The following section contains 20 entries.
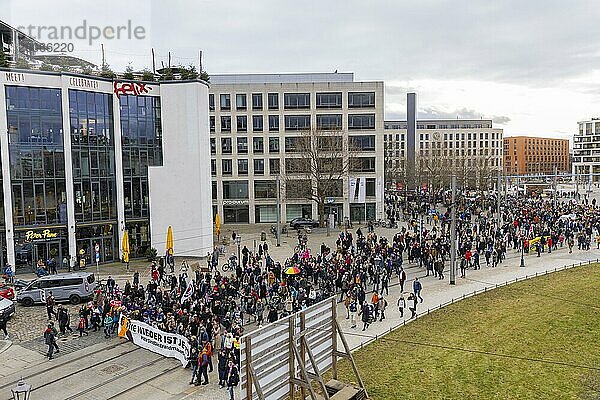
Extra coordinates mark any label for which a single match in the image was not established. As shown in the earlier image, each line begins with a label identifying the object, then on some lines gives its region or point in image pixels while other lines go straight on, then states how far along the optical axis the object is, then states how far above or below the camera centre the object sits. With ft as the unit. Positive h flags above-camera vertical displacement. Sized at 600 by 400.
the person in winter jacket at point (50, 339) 63.93 -19.01
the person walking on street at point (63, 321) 70.54 -18.68
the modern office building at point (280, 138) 196.85 +14.12
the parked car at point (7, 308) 75.95 -18.50
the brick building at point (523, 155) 612.29 +18.99
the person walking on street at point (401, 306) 77.46 -19.17
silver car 86.79 -17.90
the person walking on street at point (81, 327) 71.41 -19.73
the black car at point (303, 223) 181.23 -16.31
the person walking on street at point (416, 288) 82.12 -17.60
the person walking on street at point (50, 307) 74.06 -17.82
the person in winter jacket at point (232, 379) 50.98 -19.30
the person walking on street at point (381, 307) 76.00 -19.07
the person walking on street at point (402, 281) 87.58 -17.59
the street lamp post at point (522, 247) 109.90 -16.28
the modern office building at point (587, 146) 509.76 +23.71
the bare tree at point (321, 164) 174.91 +3.57
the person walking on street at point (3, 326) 71.90 -19.64
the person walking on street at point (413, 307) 77.05 -19.44
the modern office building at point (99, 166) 112.57 +2.93
